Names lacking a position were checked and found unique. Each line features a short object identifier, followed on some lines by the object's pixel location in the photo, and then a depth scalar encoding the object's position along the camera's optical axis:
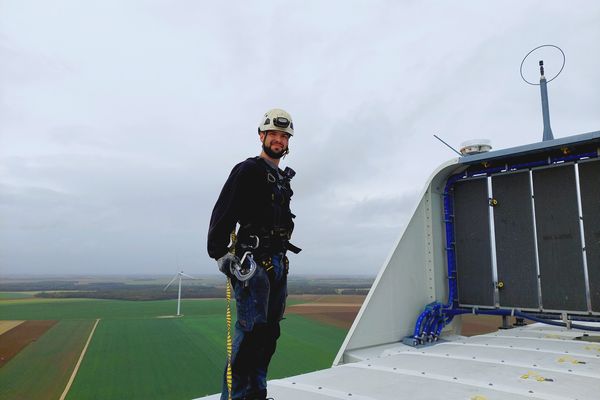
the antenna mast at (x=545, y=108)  6.24
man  2.53
